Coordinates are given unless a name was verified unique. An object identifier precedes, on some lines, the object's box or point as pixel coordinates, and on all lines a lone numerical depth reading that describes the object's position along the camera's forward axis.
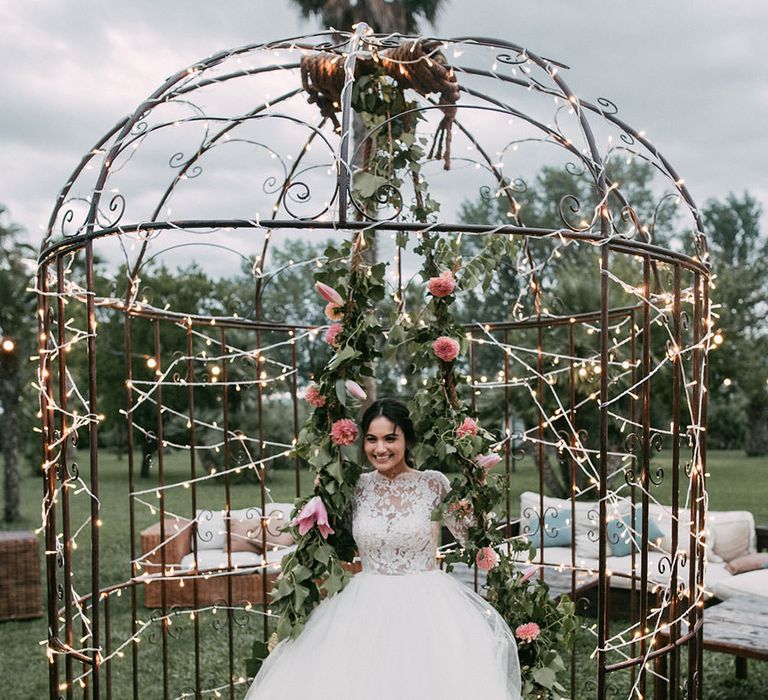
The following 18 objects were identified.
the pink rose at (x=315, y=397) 3.33
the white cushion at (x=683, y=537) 6.90
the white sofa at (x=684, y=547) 6.00
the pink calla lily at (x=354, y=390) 3.23
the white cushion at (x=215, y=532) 7.59
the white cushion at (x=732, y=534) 6.94
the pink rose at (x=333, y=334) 3.32
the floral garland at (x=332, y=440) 3.23
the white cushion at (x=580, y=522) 7.28
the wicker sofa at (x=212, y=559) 6.91
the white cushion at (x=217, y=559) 6.91
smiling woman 2.98
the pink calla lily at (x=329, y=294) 3.25
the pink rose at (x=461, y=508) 3.32
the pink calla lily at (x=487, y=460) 3.24
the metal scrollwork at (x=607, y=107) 3.30
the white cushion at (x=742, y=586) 5.79
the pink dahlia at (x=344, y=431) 3.26
